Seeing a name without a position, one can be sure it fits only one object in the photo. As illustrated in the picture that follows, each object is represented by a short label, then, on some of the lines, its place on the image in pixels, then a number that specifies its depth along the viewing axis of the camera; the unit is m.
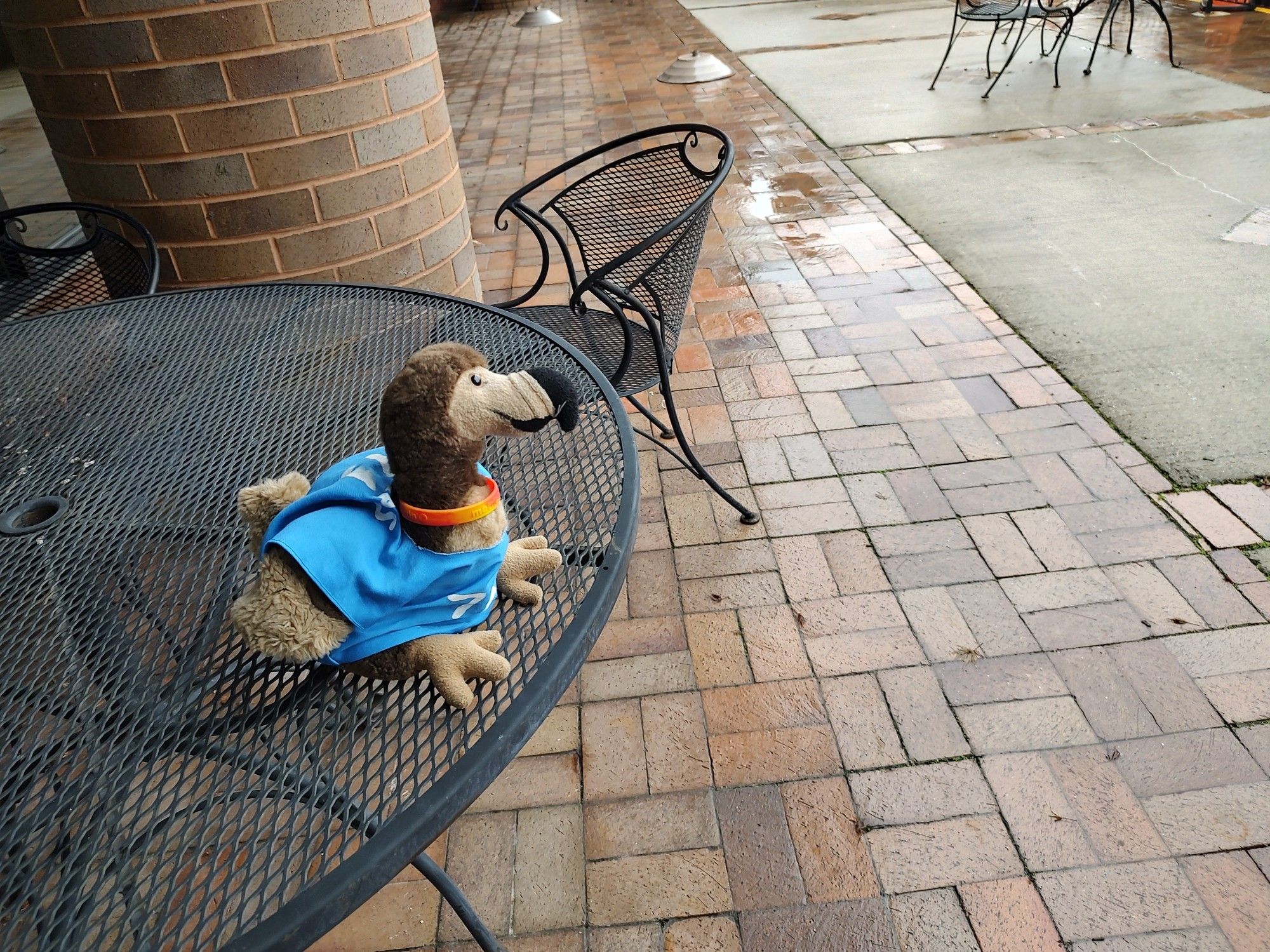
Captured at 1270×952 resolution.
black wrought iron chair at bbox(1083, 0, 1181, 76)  6.16
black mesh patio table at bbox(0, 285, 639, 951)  0.77
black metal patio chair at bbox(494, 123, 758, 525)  2.01
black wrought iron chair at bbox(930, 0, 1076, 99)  5.80
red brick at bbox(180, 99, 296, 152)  2.11
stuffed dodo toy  0.92
